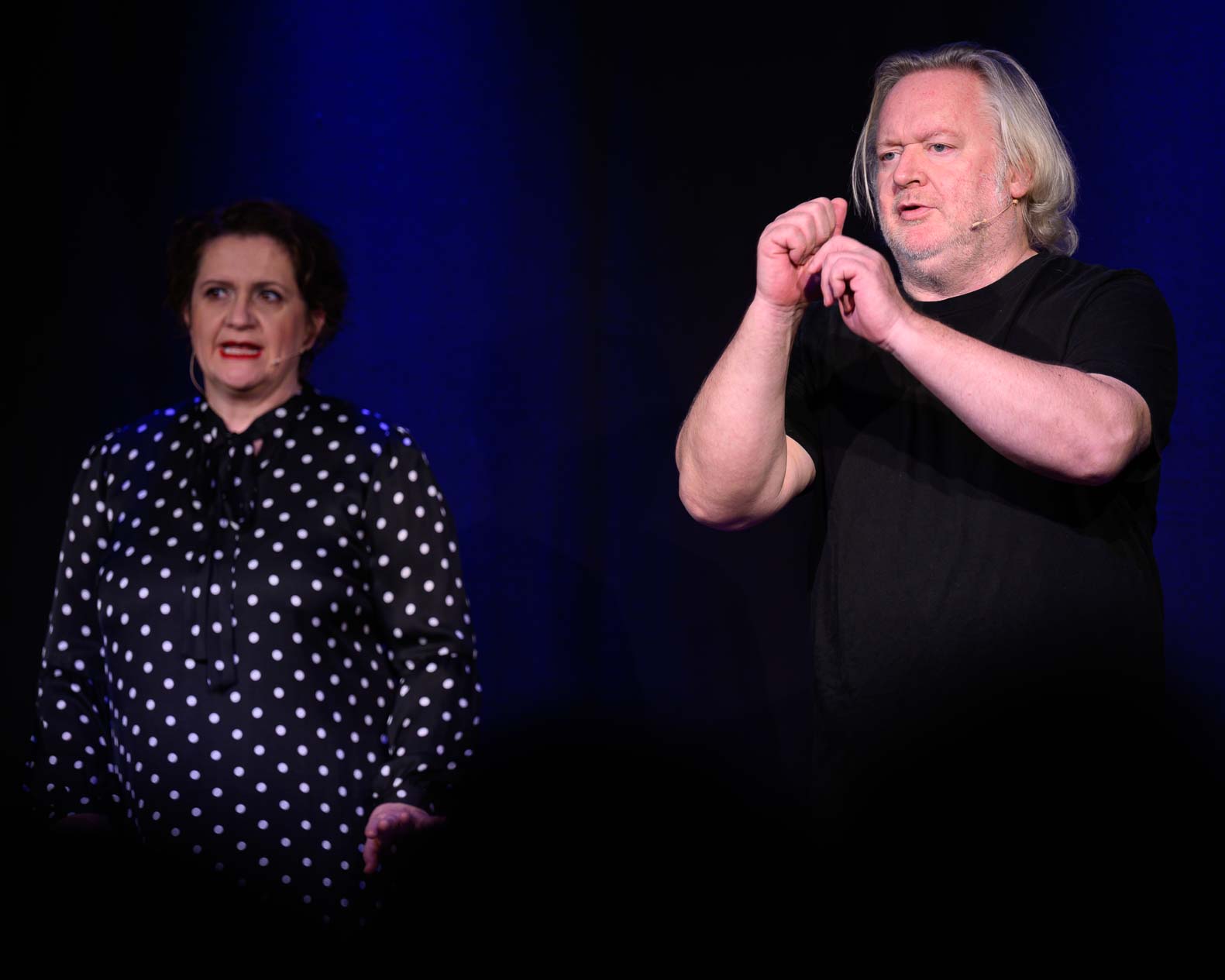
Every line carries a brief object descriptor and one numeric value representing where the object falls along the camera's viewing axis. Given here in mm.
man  3815
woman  4199
